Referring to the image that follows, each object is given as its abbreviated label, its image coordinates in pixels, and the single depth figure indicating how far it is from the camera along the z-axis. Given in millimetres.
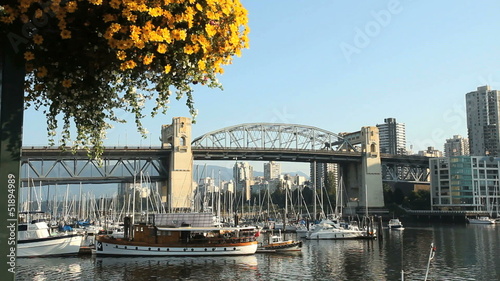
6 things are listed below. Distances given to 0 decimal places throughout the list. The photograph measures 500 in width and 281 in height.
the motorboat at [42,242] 42625
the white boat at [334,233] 63156
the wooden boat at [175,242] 44031
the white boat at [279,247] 48344
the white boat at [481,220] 97900
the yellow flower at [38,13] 5410
